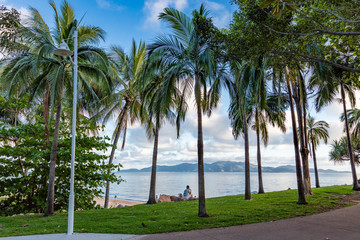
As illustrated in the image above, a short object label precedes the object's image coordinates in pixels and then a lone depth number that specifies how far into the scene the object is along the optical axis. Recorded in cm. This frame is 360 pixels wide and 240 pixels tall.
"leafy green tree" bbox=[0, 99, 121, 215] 1204
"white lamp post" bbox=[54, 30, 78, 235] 697
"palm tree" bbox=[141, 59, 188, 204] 995
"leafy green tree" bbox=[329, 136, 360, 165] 2922
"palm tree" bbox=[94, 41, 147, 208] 1747
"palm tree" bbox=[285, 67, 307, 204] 1156
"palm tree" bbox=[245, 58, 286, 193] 1145
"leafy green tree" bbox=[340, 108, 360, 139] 2582
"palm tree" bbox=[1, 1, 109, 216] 1005
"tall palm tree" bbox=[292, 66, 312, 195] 1260
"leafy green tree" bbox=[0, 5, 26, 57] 763
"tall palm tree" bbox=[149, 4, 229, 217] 950
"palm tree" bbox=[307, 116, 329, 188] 2498
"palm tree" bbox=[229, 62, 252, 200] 1056
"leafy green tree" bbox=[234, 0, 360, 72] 852
